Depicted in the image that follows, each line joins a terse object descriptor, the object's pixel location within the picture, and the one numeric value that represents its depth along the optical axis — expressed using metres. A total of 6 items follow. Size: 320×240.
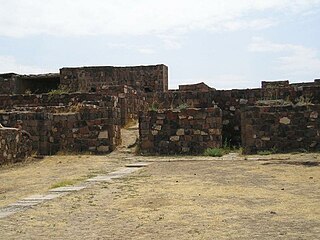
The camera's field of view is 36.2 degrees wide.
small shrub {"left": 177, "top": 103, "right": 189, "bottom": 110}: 14.30
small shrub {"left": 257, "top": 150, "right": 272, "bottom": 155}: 12.84
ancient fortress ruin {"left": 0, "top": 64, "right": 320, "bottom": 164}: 13.27
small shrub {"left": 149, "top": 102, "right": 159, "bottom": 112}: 14.22
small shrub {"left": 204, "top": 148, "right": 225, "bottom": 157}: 12.91
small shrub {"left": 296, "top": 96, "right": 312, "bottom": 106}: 13.67
